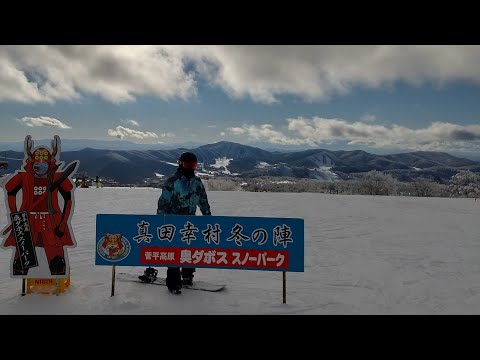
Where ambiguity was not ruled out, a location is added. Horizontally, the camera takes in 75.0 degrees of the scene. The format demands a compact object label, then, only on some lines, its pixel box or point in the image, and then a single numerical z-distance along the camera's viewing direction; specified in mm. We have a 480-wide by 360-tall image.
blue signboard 4230
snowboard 4762
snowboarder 4570
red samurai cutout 4387
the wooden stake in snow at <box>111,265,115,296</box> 4417
